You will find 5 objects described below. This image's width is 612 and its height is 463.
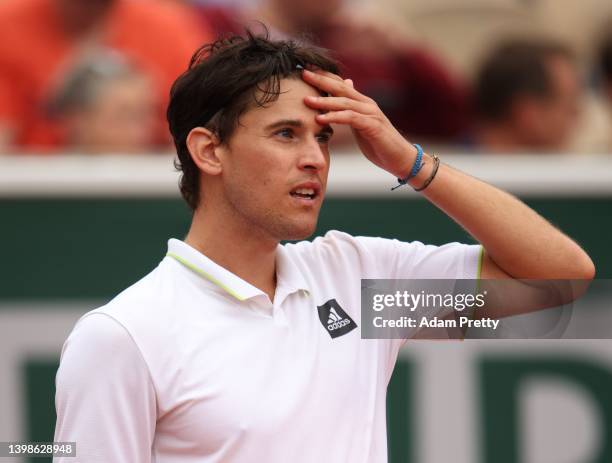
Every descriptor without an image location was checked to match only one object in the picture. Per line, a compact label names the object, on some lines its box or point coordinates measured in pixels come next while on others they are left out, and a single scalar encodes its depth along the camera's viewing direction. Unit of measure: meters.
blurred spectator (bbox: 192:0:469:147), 11.45
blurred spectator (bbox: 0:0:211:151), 10.33
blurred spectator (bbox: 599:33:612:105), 11.81
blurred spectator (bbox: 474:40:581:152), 10.98
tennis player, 4.78
